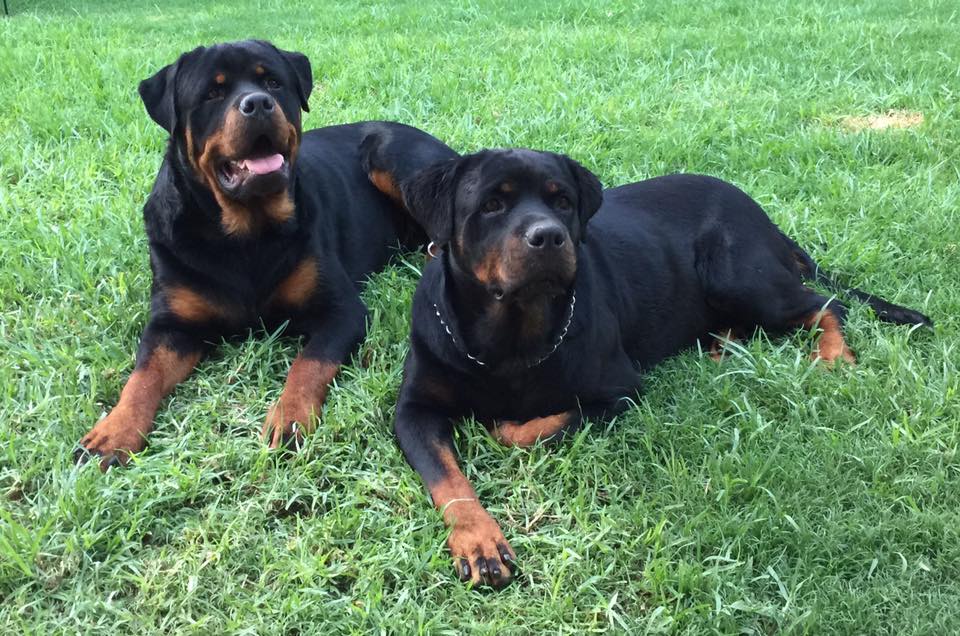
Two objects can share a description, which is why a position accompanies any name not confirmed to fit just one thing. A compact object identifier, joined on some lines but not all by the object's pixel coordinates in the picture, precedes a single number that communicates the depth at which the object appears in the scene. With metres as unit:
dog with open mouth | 3.21
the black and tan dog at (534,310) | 2.70
